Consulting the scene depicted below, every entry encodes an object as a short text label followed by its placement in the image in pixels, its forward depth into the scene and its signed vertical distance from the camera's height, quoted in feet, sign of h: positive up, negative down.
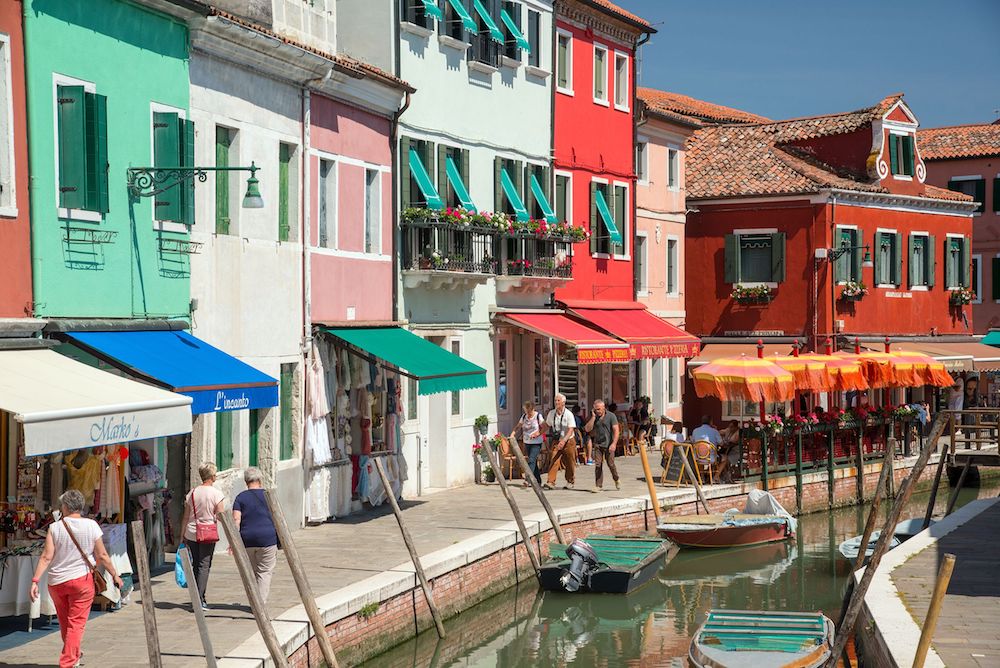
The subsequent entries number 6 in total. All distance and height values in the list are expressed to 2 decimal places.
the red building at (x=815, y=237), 132.67 +4.93
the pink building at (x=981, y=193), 168.76 +10.96
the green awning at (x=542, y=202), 101.14 +6.07
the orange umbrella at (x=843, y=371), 105.91 -5.56
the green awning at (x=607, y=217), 112.16 +5.63
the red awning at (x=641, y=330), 106.73 -2.72
